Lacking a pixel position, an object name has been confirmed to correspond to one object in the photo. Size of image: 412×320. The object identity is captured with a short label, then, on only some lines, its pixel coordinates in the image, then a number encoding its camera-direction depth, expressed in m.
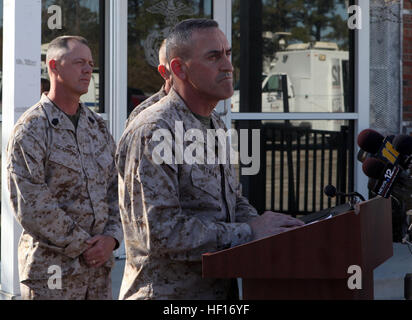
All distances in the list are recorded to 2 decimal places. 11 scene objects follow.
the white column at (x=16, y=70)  8.21
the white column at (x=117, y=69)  10.95
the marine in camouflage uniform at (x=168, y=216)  3.82
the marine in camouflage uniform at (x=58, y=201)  5.79
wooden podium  3.53
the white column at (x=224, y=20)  11.60
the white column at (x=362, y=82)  12.49
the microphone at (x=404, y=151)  4.14
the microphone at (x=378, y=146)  4.11
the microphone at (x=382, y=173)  4.01
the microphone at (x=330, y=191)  4.40
